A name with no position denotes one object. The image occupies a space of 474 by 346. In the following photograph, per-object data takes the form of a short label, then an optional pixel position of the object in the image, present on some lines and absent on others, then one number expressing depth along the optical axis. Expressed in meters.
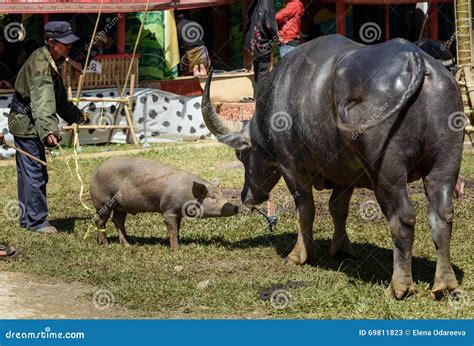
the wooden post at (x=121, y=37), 19.53
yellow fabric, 19.98
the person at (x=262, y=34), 17.86
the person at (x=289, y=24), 18.20
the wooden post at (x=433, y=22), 21.19
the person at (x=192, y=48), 20.16
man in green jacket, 10.84
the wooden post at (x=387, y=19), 21.19
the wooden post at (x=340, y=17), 20.99
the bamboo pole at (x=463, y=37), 17.52
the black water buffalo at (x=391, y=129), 7.95
